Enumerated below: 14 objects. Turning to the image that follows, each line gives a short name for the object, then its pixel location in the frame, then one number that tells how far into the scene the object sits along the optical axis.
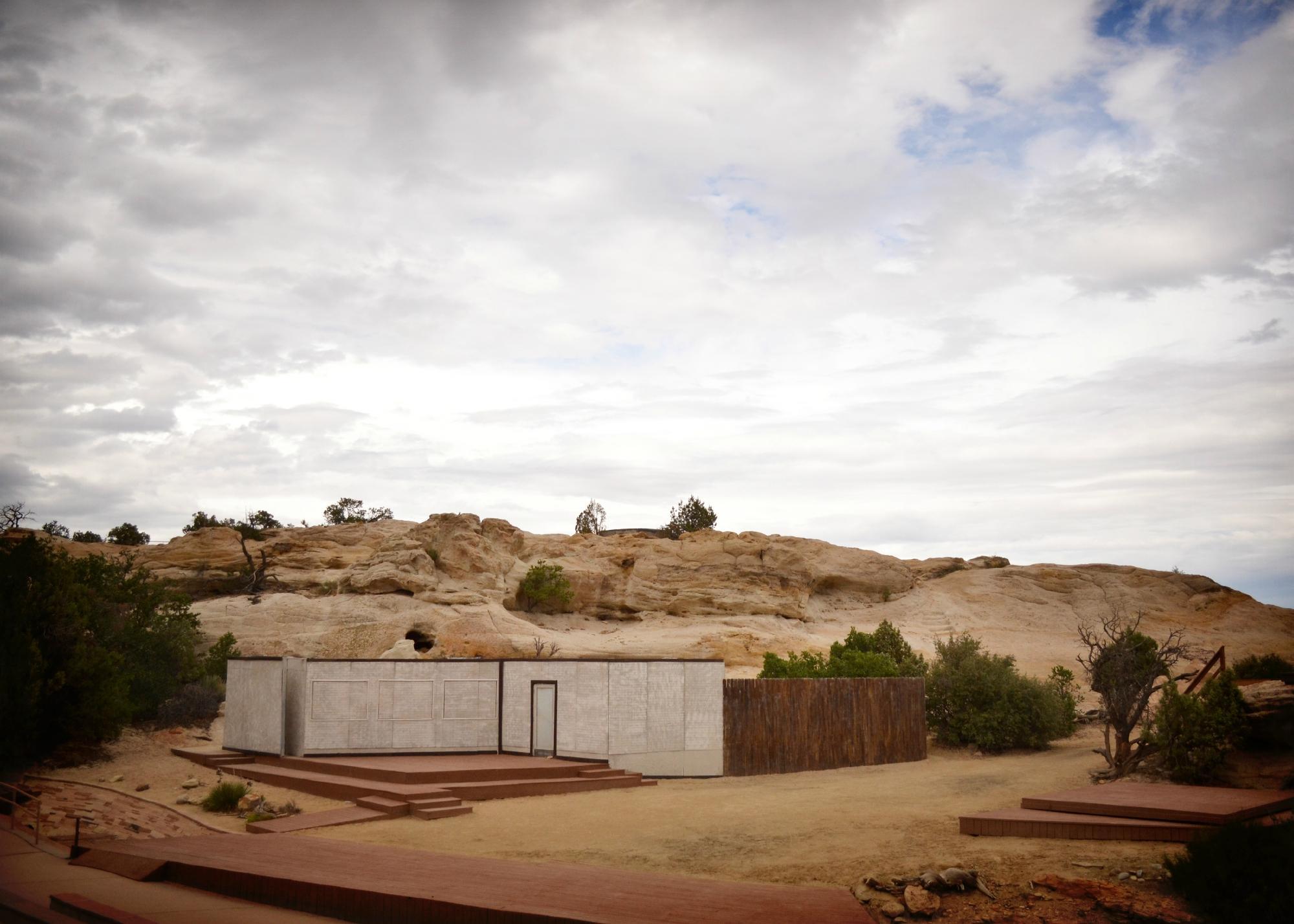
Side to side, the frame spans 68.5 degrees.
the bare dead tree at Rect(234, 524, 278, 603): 41.31
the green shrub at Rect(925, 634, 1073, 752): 22.73
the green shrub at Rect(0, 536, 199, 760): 17.38
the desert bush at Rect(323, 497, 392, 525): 69.88
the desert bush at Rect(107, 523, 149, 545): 58.34
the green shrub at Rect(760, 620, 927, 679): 26.56
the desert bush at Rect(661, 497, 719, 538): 70.56
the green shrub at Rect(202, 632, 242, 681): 29.27
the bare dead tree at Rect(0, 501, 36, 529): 35.34
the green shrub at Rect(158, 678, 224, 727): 24.17
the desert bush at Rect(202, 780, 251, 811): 15.82
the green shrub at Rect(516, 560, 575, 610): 46.84
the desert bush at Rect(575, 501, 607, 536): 75.81
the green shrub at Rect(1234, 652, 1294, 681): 17.51
